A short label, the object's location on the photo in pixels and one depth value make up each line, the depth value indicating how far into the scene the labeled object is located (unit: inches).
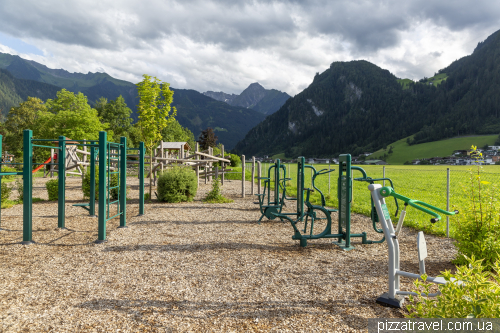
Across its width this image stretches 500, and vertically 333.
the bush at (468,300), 77.6
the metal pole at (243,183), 518.6
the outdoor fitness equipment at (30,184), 223.6
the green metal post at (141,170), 324.0
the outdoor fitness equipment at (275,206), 315.0
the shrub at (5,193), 416.3
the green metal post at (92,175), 241.6
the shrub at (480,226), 168.6
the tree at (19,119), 1734.7
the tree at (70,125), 1333.7
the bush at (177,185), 451.5
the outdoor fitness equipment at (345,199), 209.8
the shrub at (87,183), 428.1
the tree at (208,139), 2628.0
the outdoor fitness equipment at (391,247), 123.9
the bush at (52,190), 447.5
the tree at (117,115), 2226.9
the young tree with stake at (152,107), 462.3
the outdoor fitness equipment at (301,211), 227.9
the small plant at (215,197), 464.5
